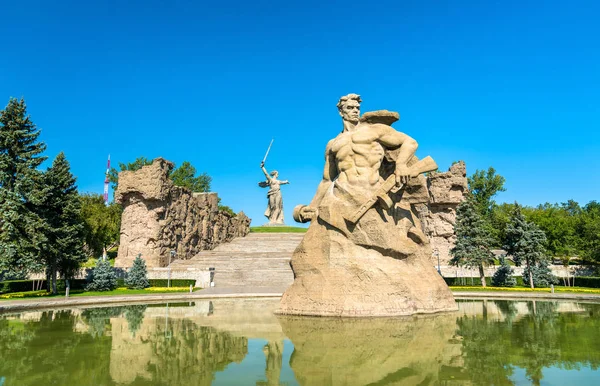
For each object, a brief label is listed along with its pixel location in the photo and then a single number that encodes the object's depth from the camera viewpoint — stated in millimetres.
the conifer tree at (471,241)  26516
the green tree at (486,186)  58438
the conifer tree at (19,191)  20969
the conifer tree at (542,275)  25422
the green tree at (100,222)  37906
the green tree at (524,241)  26906
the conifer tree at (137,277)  23891
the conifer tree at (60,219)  22328
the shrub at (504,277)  25703
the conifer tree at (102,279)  23156
